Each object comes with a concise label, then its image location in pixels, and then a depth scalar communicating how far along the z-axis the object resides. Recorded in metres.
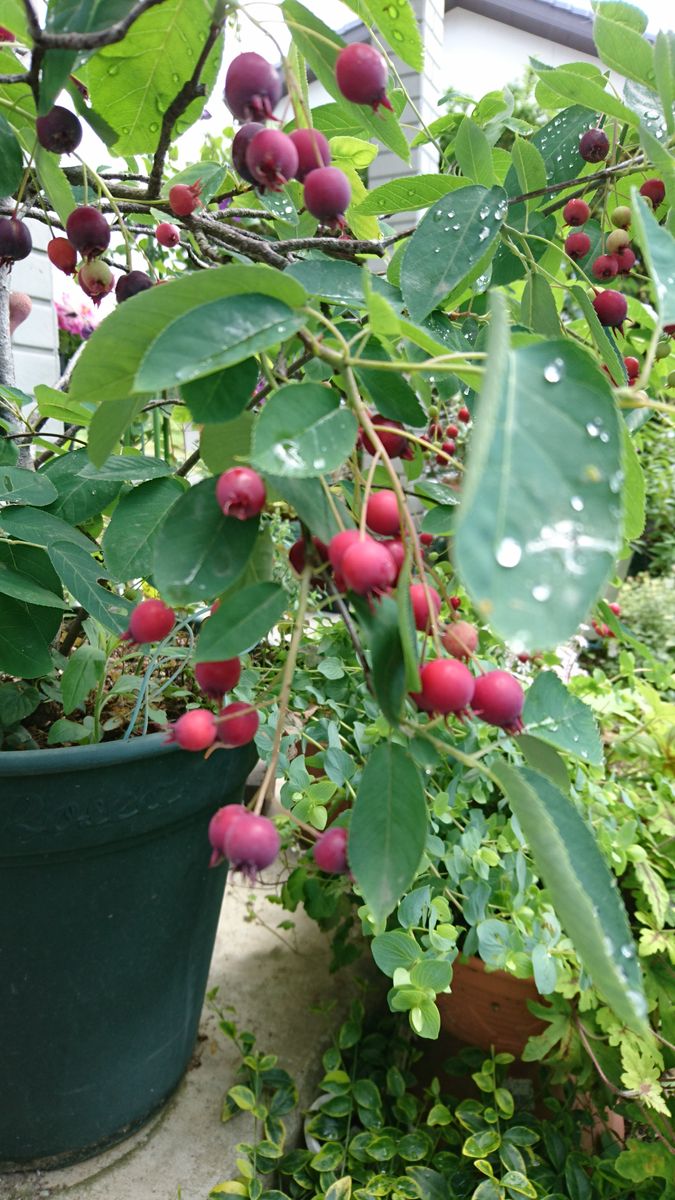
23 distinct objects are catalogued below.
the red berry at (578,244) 0.66
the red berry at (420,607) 0.37
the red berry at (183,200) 0.50
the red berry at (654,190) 0.65
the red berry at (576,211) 0.67
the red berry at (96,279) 0.52
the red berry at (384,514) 0.35
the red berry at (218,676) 0.36
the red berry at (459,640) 0.37
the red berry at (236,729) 0.37
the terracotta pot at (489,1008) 0.94
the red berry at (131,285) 0.57
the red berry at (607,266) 0.65
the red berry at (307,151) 0.38
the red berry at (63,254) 0.57
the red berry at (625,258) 0.66
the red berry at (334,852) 0.37
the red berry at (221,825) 0.33
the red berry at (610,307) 0.56
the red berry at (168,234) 0.68
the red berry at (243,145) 0.39
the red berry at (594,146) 0.62
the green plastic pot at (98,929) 0.68
